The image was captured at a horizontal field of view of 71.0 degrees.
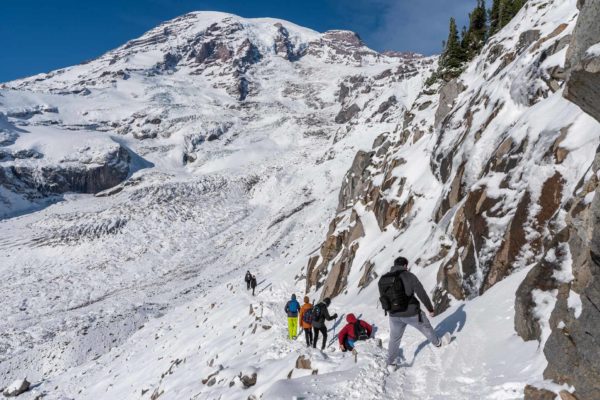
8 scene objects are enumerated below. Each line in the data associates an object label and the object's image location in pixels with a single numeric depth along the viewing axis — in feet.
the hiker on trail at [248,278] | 97.71
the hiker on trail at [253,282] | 96.99
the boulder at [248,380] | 34.35
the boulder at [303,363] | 32.03
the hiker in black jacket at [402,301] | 23.67
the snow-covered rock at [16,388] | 82.53
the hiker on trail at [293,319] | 50.14
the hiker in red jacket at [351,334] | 34.27
